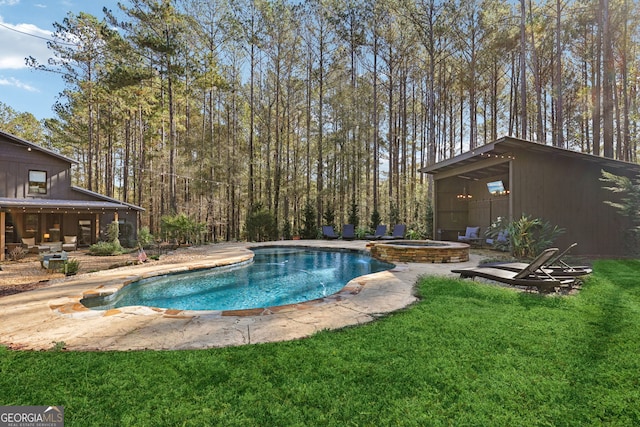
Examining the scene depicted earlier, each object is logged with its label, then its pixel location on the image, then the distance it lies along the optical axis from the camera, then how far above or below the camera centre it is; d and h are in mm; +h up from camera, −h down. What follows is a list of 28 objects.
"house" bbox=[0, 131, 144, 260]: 10938 +530
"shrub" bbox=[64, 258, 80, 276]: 6582 -1120
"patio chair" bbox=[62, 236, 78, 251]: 11086 -1008
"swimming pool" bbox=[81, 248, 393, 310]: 5137 -1483
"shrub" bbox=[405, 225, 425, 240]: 13867 -844
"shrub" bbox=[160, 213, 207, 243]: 12422 -463
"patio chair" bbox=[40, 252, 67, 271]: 6715 -1008
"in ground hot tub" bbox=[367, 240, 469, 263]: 8078 -1024
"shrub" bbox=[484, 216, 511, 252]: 9328 -576
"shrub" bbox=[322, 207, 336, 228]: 16109 -35
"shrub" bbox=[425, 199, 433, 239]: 13320 -272
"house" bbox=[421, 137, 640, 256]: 8500 +733
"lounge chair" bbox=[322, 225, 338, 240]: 14617 -816
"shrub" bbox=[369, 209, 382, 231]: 15383 -172
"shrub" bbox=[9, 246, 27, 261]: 8891 -1116
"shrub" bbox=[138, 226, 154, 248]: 11633 -795
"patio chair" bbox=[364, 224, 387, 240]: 13692 -736
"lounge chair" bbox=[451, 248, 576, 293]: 4559 -998
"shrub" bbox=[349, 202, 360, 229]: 16156 -94
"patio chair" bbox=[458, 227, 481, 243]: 11662 -768
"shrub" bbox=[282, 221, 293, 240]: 15547 -760
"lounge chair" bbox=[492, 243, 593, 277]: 5055 -970
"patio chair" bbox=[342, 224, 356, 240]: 14305 -758
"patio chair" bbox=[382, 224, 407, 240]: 13141 -713
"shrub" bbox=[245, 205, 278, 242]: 14836 -468
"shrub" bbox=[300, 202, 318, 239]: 15570 -502
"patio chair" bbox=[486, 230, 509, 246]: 9273 -710
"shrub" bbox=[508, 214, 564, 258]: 8172 -562
